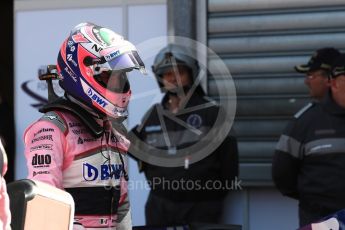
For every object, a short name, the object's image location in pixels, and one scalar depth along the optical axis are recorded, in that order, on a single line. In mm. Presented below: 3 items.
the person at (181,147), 10004
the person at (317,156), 8957
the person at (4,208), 4067
